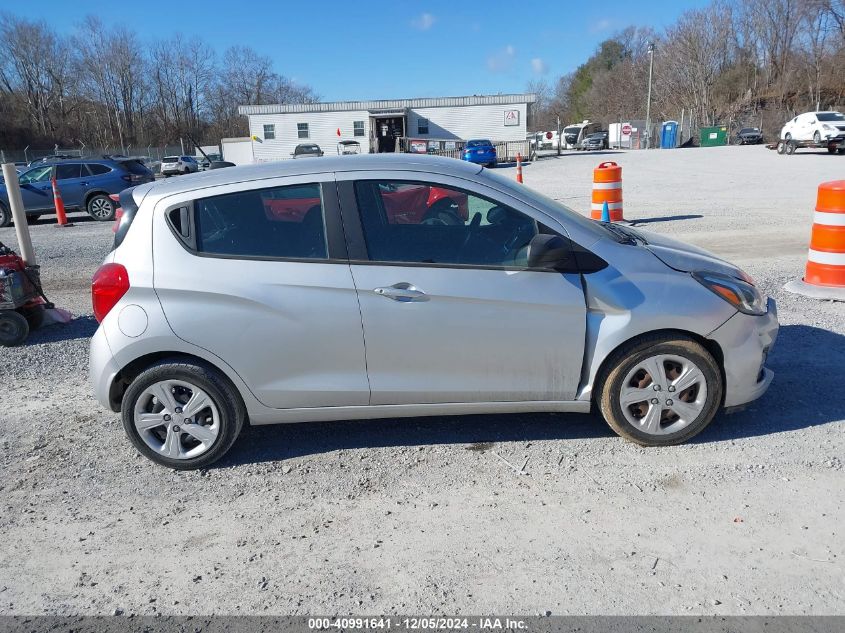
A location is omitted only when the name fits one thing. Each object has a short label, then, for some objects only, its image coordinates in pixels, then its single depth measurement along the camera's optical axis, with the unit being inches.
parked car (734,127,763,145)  2058.3
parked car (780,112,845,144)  1133.7
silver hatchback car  141.6
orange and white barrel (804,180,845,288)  259.4
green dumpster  2153.2
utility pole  2250.2
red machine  242.8
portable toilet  2138.3
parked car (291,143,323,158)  1584.6
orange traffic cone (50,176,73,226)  642.8
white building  1952.5
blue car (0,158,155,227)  669.9
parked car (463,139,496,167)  1438.2
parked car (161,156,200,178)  1626.5
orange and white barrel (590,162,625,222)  441.4
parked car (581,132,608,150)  2258.9
